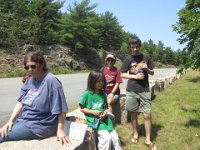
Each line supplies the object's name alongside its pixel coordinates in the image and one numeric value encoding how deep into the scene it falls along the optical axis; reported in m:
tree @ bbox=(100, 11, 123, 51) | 31.95
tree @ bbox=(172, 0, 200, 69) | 2.67
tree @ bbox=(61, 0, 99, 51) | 22.76
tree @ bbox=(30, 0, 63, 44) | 19.70
